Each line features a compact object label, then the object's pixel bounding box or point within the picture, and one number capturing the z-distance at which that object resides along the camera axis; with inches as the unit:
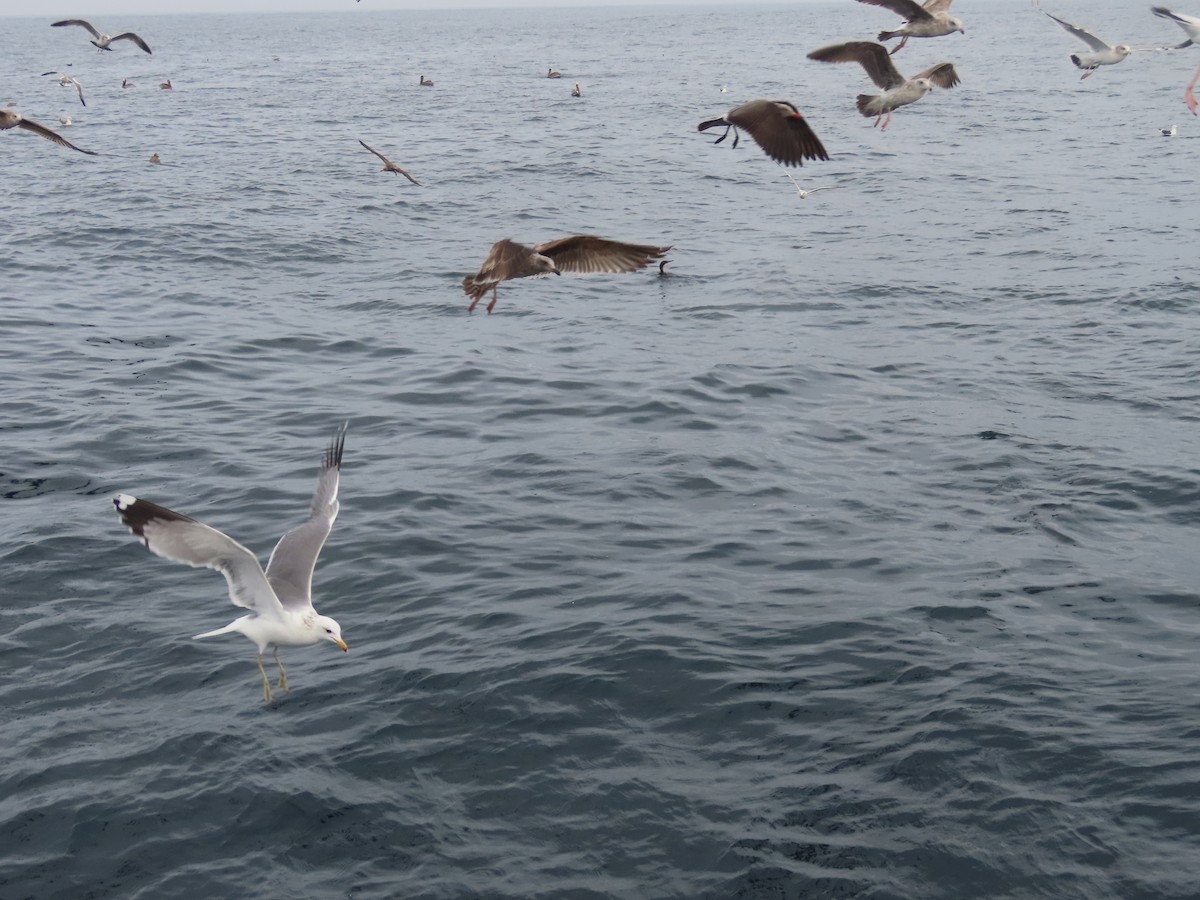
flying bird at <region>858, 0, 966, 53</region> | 567.2
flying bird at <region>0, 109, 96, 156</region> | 557.6
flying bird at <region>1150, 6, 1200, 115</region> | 627.5
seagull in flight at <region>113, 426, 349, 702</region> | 306.7
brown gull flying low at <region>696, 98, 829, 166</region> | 494.0
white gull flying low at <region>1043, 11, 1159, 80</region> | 696.4
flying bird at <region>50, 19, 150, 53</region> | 909.3
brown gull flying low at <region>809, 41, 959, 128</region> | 570.3
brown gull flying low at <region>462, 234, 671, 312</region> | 438.0
